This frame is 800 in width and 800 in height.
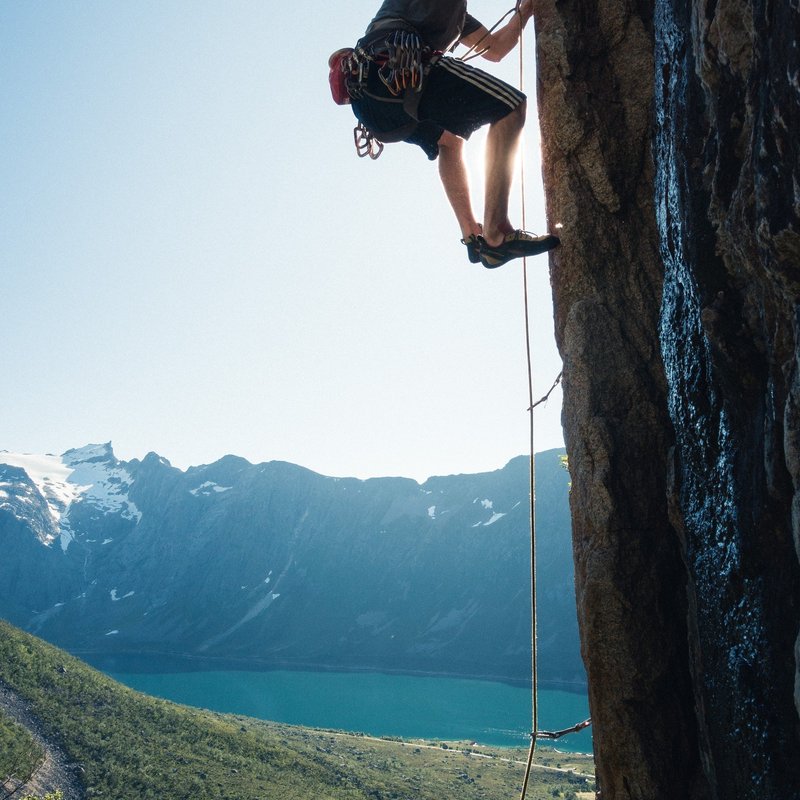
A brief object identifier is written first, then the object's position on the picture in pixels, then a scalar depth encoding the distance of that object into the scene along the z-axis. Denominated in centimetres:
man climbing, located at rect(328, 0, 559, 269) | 491
